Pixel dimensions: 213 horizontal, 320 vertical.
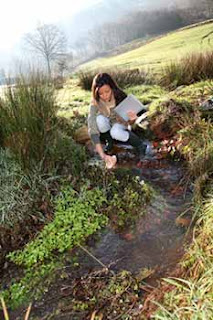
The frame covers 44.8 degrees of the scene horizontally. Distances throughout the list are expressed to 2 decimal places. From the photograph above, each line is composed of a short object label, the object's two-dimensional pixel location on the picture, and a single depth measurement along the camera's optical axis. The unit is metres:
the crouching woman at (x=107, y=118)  2.50
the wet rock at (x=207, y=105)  2.94
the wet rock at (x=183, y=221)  1.92
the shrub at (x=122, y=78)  5.15
